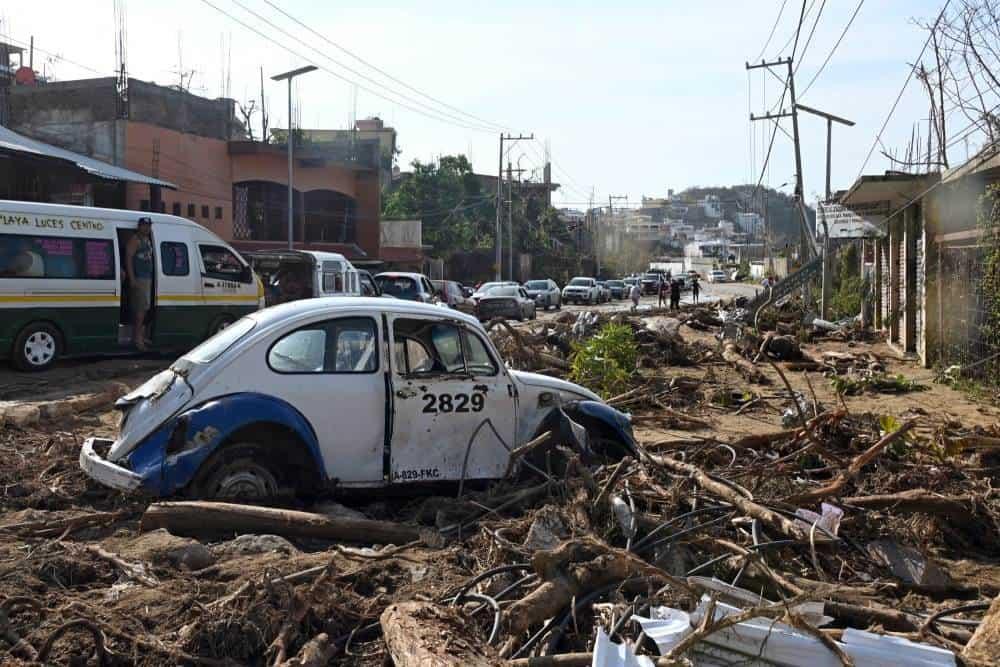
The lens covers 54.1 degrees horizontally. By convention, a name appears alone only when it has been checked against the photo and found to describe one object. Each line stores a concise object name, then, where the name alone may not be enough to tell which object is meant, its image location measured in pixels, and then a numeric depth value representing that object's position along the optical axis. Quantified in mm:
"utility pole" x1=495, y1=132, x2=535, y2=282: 53147
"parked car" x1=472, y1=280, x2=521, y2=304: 36406
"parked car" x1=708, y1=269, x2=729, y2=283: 94500
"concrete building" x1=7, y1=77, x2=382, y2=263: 31766
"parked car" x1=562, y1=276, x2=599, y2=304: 53562
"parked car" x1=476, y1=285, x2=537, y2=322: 30716
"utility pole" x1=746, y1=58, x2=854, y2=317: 33344
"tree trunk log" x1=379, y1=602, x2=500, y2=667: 4043
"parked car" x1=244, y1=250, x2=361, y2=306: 21031
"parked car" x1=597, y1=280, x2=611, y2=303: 56812
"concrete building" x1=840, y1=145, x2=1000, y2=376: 16003
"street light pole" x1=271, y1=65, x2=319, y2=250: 30534
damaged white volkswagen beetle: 6297
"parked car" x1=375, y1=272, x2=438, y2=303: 25875
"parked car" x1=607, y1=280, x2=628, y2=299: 61562
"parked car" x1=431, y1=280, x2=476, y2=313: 32531
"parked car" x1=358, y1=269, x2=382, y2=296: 23359
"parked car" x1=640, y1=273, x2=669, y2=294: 67188
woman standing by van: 15789
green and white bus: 14406
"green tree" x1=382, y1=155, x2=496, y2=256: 60688
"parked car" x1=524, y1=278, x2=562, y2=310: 46906
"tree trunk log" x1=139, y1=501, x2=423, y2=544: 5875
